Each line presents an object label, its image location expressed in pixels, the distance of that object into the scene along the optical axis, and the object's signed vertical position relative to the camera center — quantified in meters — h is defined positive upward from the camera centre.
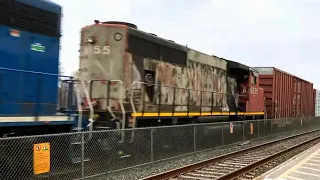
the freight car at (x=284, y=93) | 23.86 +1.51
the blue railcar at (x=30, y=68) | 7.74 +0.86
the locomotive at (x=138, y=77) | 11.69 +1.12
